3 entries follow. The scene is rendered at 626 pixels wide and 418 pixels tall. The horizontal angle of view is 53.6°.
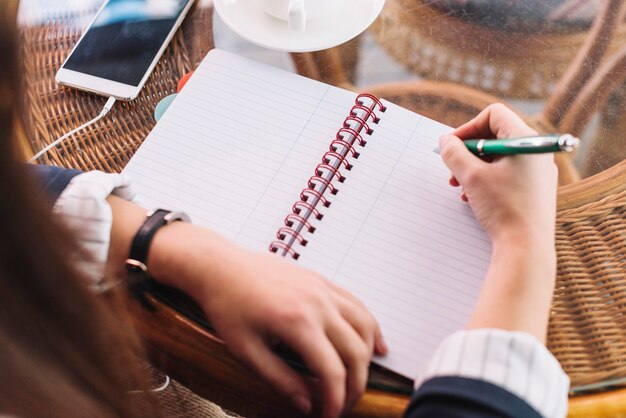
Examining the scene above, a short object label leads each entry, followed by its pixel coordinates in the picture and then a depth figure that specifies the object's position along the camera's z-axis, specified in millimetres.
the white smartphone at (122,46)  741
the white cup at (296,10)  729
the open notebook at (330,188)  599
